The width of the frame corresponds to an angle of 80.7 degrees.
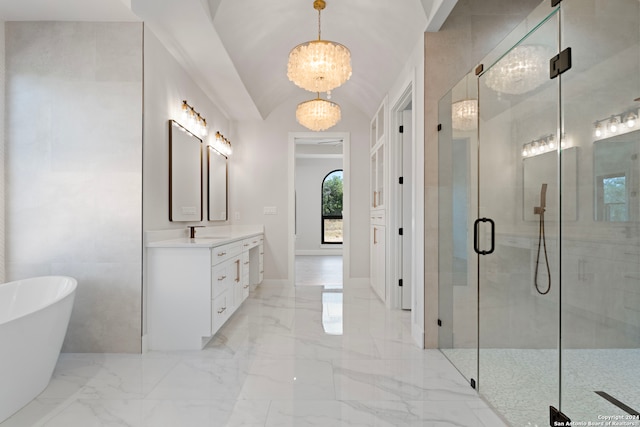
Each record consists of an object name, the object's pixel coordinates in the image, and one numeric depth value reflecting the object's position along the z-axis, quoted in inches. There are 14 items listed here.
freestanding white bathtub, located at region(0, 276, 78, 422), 72.6
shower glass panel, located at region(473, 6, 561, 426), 67.6
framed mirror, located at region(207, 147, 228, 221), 173.6
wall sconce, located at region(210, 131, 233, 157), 181.4
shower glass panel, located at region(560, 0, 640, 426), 60.6
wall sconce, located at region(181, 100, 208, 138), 140.6
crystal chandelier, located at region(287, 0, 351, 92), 114.8
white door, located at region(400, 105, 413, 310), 157.8
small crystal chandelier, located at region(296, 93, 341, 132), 163.2
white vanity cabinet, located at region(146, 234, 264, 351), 111.5
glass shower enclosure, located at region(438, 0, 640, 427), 61.2
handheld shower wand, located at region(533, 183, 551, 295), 71.1
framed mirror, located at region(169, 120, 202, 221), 129.0
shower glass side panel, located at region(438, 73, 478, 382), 93.5
